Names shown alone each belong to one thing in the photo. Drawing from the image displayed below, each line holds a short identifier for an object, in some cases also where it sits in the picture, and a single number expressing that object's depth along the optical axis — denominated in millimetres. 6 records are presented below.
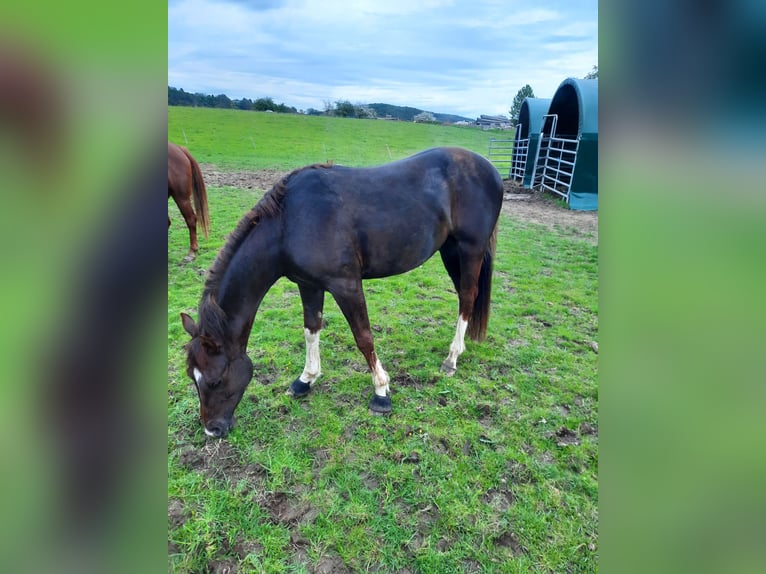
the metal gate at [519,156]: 16125
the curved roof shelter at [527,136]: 14664
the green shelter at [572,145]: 10742
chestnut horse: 5926
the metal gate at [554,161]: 12648
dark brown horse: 2621
